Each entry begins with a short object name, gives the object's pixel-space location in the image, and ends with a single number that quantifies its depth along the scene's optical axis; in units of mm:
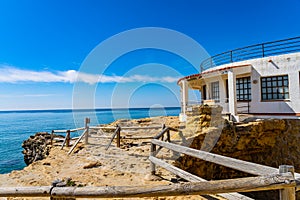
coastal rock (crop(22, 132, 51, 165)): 14013
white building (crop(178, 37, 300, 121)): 11547
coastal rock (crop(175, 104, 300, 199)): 8953
